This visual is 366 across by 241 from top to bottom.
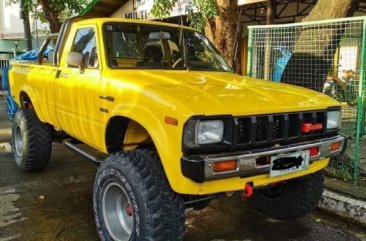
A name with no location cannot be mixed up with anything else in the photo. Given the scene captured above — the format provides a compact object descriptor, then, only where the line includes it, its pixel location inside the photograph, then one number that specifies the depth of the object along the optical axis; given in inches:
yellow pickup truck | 113.4
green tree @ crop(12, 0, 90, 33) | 442.9
